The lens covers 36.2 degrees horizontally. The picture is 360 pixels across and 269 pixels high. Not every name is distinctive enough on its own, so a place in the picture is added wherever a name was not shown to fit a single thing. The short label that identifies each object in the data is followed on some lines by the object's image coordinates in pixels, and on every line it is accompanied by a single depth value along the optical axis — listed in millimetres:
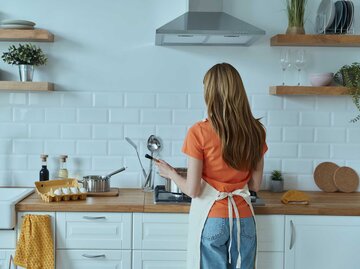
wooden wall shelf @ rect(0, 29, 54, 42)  3344
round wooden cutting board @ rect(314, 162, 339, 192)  3578
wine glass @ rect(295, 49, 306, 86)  3500
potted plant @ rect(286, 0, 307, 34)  3445
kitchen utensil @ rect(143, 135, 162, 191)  3543
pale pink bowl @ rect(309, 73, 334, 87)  3447
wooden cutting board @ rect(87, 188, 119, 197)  3242
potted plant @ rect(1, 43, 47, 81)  3346
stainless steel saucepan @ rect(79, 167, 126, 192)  3309
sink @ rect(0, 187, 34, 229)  2871
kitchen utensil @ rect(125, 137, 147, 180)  3508
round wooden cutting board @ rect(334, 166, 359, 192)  3562
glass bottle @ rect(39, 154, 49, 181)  3439
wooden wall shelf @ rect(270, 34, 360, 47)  3406
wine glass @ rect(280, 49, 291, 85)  3504
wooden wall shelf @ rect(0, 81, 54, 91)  3344
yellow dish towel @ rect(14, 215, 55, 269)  2914
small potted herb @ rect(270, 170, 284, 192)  3488
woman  2582
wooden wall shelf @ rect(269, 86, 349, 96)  3406
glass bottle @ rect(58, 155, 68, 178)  3438
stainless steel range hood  3047
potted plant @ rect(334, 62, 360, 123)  3420
